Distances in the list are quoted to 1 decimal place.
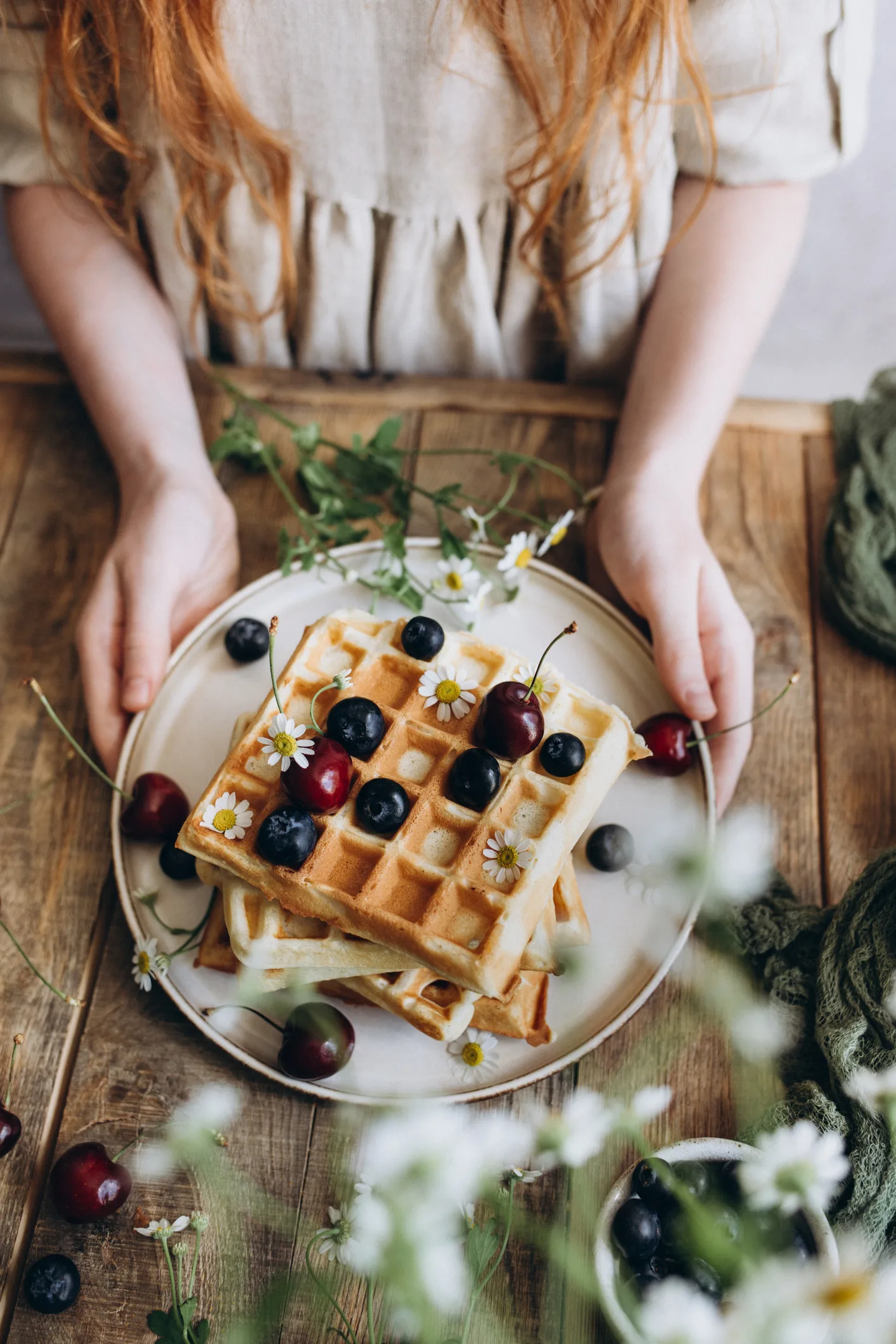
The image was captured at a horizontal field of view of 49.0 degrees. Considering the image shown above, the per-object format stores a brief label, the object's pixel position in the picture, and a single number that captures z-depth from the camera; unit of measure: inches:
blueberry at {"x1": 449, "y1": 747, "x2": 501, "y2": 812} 34.0
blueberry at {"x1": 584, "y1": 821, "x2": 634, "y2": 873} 37.6
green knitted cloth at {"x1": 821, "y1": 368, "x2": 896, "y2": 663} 44.7
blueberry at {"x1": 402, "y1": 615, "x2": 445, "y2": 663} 37.4
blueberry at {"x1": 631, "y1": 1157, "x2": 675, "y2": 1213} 32.1
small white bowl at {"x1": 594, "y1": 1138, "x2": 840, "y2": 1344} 29.5
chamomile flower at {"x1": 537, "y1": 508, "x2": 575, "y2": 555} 41.2
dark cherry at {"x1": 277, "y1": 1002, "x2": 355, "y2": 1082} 34.0
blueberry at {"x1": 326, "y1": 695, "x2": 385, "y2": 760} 35.1
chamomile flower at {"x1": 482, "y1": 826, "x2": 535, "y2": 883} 32.6
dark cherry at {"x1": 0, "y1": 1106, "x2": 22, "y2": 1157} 35.2
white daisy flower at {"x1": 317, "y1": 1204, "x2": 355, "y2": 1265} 33.6
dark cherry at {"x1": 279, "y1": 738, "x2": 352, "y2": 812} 33.0
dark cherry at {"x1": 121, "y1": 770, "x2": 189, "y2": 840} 37.8
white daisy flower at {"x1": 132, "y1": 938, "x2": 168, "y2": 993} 35.9
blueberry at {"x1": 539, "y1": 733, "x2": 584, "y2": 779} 33.9
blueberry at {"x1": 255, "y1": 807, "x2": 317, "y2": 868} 32.5
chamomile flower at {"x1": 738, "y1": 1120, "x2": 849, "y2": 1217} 25.3
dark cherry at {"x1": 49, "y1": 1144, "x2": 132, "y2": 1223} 34.0
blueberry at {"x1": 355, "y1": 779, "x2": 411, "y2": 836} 34.1
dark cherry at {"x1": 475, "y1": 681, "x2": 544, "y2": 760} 33.6
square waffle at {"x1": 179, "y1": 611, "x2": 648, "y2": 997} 31.9
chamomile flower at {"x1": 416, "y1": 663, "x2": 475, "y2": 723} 35.9
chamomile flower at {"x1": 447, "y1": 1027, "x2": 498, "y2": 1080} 34.9
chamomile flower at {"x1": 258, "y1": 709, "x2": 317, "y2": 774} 33.2
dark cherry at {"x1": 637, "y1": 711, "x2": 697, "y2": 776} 38.4
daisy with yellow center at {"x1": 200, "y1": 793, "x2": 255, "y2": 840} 33.6
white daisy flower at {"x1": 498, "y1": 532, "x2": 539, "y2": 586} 40.9
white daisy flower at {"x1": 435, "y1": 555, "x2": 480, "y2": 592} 41.4
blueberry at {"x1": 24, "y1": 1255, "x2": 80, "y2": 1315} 33.2
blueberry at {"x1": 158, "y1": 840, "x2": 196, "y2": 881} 37.9
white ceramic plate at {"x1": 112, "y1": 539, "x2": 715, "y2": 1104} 35.2
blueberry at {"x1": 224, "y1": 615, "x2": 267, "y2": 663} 41.3
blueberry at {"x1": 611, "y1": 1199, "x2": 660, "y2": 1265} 31.2
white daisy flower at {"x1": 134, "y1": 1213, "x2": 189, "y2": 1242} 33.4
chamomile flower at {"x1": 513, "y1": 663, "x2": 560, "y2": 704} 36.0
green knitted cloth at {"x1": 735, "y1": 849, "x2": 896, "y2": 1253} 33.1
